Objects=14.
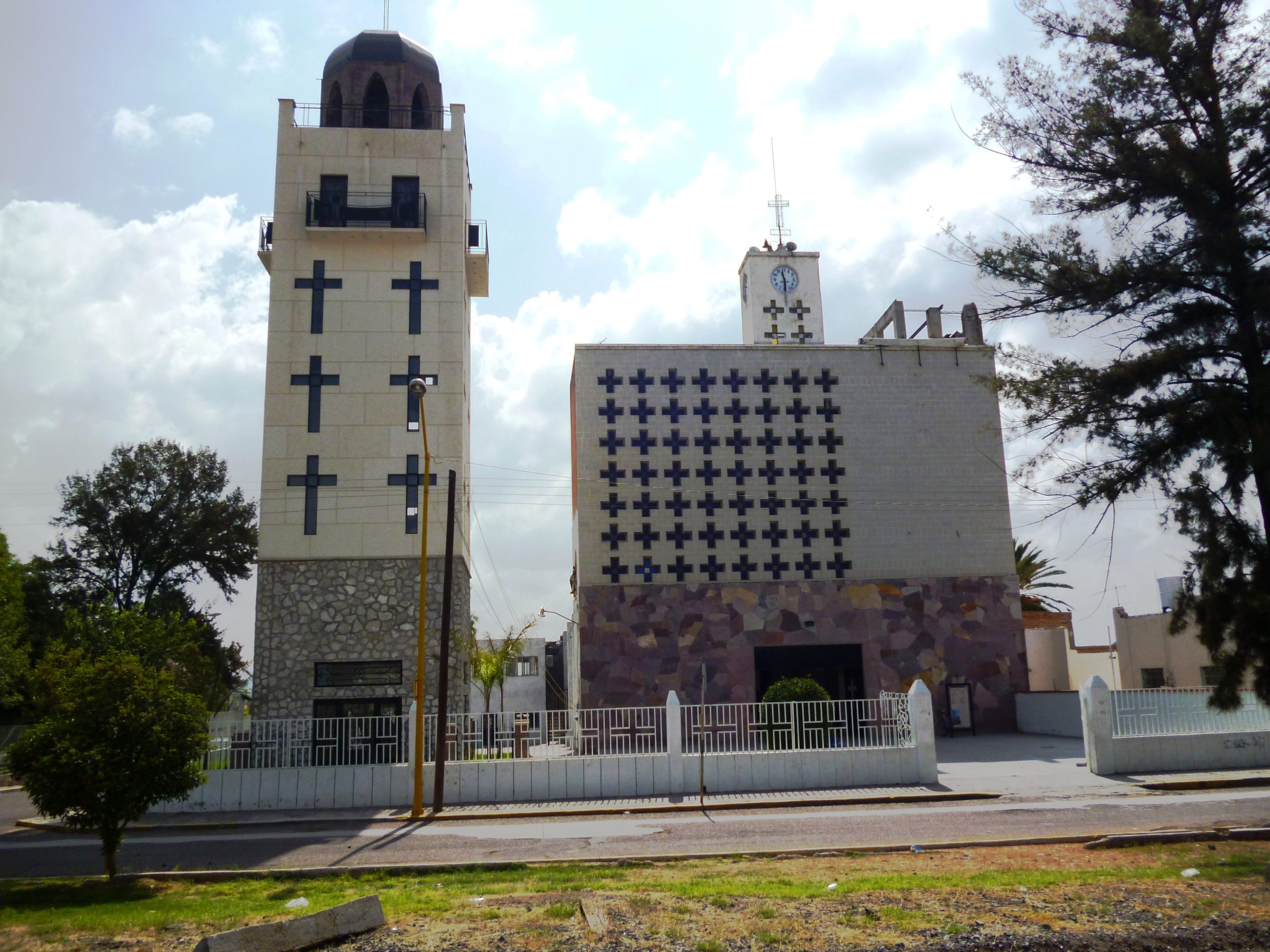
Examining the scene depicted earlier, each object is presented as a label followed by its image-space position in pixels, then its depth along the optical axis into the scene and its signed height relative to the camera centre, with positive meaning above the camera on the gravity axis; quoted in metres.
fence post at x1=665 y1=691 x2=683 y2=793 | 21.16 -1.70
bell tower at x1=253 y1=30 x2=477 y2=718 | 26.84 +8.21
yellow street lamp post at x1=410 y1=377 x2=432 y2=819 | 19.34 -0.05
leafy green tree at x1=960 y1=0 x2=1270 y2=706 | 11.11 +4.38
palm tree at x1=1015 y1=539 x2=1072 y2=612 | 44.28 +3.67
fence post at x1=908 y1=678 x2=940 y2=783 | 21.31 -1.55
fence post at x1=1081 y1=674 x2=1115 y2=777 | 21.78 -1.60
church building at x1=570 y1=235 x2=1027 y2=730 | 32.12 +4.63
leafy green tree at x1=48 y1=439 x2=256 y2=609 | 42.53 +6.64
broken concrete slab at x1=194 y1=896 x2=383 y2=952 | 7.63 -2.09
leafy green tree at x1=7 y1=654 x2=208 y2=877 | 12.88 -0.93
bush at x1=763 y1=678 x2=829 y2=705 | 22.98 -0.70
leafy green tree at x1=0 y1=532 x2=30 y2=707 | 34.53 +2.02
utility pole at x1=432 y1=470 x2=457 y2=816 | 20.11 -0.14
